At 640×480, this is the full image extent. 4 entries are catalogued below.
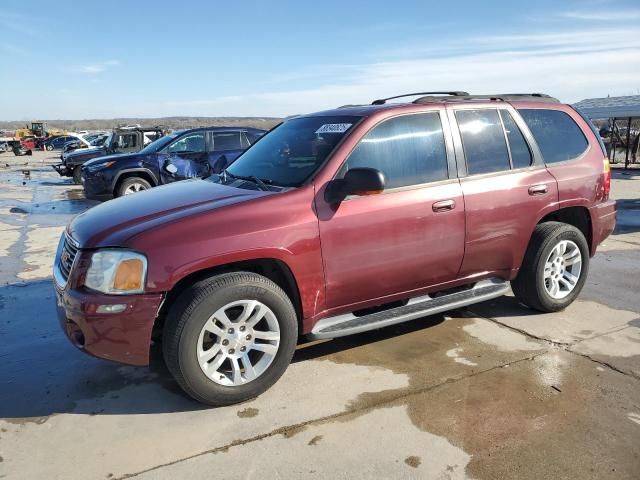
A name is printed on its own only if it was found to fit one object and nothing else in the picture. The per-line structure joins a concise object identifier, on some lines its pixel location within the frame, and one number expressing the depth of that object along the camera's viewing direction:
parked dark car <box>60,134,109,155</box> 25.34
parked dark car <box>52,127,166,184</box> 15.04
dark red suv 3.15
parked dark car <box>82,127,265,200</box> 10.90
